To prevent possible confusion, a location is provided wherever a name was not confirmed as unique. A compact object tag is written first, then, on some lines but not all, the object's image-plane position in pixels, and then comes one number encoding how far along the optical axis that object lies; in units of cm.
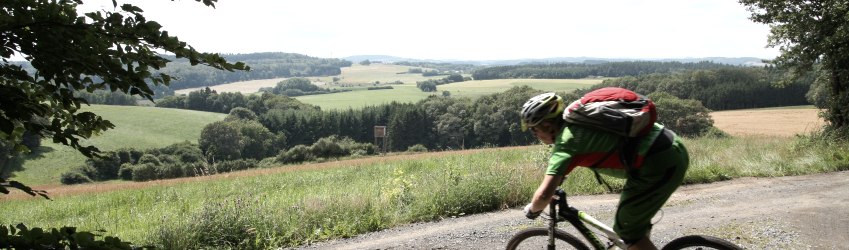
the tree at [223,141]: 6862
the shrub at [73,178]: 5378
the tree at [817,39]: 1398
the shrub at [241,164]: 4582
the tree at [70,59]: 249
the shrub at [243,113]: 9025
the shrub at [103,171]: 5696
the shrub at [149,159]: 6048
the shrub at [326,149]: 6366
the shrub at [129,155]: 6058
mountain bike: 361
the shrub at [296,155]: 5976
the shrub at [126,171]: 5466
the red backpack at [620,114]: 313
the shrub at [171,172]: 4164
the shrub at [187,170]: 3932
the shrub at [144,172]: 4931
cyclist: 319
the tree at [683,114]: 4956
